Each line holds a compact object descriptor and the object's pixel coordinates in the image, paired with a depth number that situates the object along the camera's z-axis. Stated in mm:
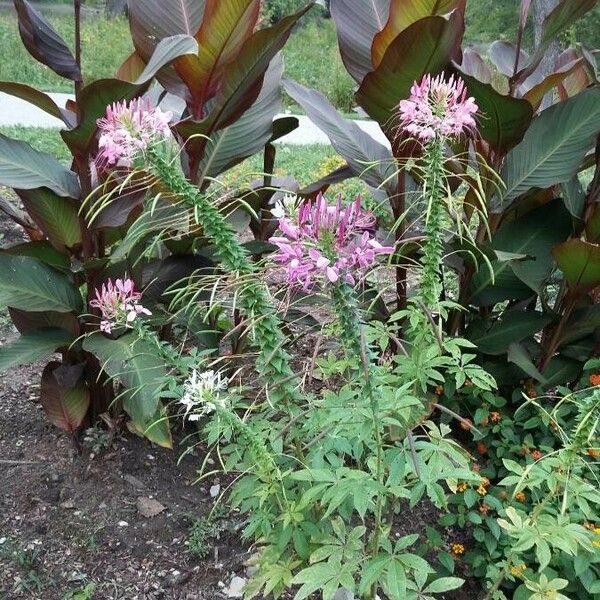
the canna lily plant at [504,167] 2102
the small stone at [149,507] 2256
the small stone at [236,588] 2023
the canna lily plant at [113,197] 2057
